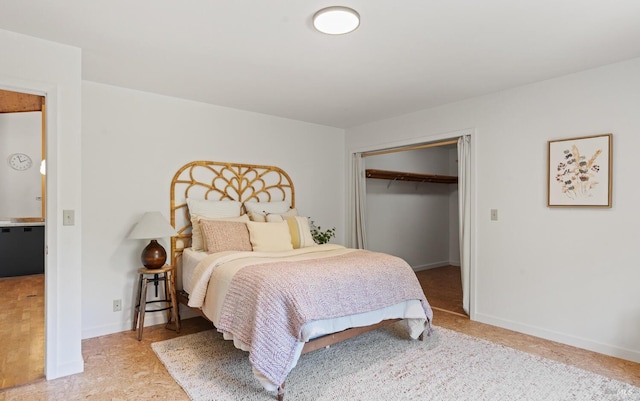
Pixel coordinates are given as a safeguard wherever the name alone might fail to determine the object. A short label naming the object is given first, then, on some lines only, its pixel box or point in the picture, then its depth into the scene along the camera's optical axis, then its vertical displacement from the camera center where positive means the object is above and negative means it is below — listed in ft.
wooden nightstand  10.97 -3.05
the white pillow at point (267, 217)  13.41 -0.65
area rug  7.63 -4.13
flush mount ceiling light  6.88 +3.54
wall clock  21.59 +2.35
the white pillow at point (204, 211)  12.21 -0.41
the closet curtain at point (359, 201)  17.20 -0.09
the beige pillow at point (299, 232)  12.96 -1.21
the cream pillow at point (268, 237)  11.78 -1.25
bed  7.64 -1.91
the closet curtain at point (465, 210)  12.72 -0.40
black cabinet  18.80 -2.65
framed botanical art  9.75 +0.77
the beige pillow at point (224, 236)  11.39 -1.17
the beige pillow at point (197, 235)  12.13 -1.19
